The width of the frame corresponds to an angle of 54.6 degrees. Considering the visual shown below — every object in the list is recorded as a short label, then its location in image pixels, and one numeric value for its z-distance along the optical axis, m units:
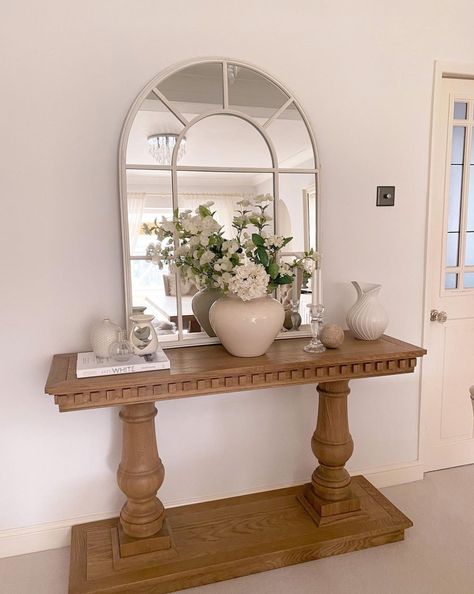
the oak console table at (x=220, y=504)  1.57
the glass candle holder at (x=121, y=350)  1.63
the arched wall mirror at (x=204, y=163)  1.83
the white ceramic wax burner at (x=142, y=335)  1.68
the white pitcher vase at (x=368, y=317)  1.94
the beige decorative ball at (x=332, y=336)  1.84
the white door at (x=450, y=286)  2.29
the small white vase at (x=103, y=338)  1.68
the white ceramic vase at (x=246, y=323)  1.68
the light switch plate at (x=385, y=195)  2.18
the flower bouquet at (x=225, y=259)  1.65
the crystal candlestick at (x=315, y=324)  1.83
